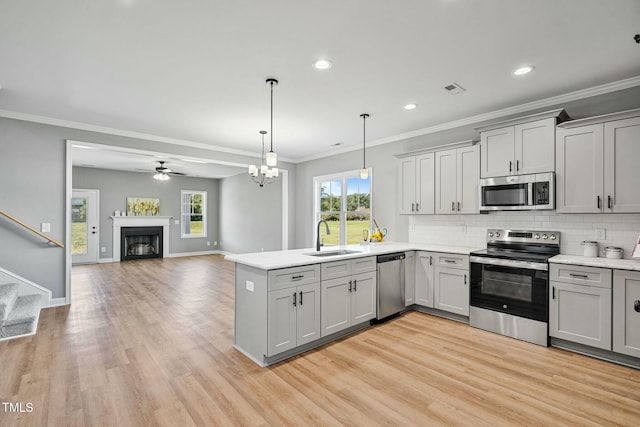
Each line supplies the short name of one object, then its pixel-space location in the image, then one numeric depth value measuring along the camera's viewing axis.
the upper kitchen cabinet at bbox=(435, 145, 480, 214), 4.05
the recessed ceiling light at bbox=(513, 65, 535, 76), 2.91
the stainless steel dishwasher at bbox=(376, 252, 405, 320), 3.83
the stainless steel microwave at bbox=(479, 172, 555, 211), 3.40
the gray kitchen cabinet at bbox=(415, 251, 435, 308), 4.15
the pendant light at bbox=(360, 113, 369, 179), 4.27
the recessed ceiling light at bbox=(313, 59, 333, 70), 2.81
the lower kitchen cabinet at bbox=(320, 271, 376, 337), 3.17
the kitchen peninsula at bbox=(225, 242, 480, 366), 2.74
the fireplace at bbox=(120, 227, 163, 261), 9.13
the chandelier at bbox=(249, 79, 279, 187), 3.26
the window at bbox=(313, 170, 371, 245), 5.97
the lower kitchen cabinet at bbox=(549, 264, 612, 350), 2.85
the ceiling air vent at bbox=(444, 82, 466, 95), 3.33
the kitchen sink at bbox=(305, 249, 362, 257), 3.54
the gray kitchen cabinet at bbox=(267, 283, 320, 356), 2.73
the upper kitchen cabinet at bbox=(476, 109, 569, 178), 3.40
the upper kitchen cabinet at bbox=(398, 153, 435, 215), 4.48
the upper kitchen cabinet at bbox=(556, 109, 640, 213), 2.94
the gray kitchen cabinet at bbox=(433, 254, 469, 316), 3.81
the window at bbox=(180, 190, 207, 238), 10.31
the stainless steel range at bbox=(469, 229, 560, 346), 3.21
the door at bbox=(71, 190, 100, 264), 8.48
